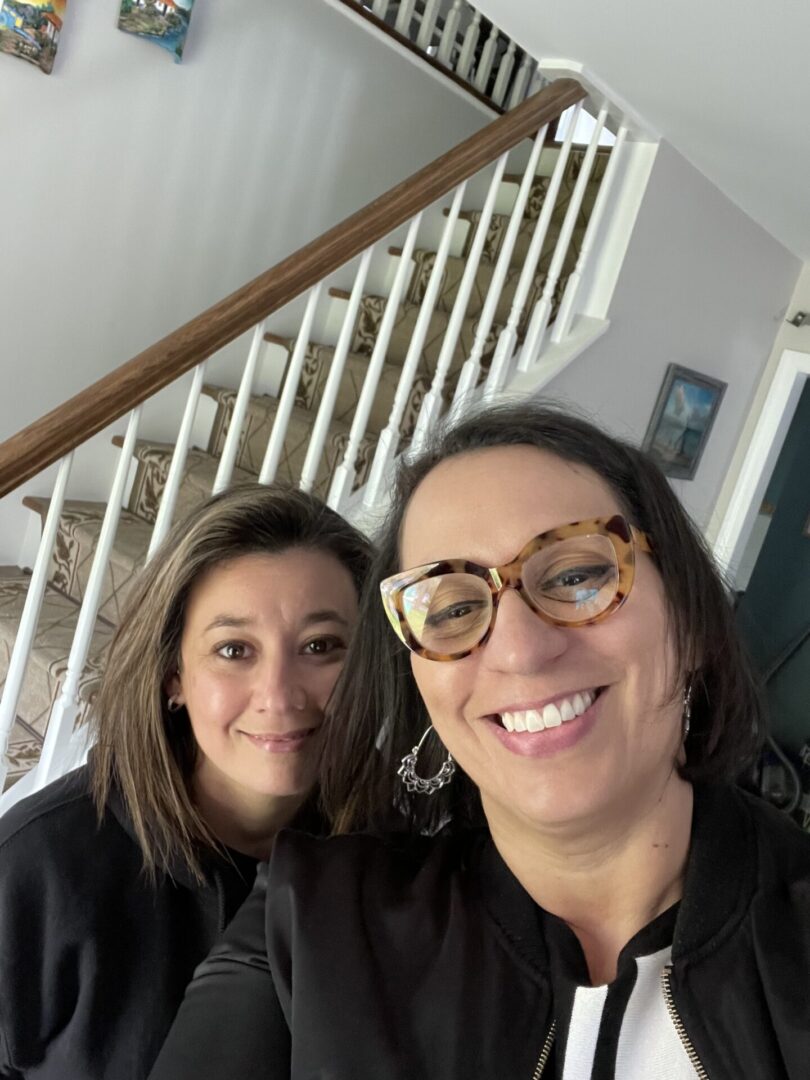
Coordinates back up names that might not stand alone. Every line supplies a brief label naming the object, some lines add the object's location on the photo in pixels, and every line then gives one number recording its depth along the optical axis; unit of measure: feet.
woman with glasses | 2.43
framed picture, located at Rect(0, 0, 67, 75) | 8.10
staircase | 5.89
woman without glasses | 3.26
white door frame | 11.09
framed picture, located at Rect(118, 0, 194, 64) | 8.93
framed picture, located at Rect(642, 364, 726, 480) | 9.97
